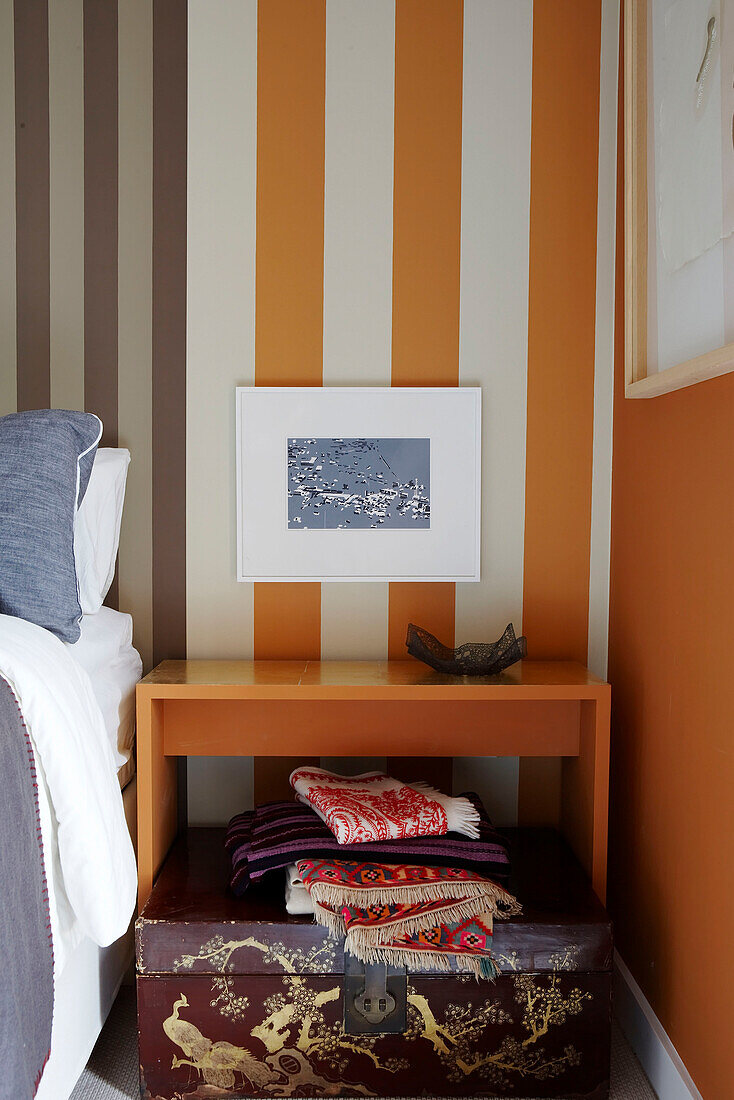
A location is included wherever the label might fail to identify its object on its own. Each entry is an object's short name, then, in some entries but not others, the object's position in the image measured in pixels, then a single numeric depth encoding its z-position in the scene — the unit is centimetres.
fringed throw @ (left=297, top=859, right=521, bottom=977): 152
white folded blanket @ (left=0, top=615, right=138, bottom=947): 126
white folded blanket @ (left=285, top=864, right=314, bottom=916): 158
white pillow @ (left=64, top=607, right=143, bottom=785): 169
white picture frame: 202
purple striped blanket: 163
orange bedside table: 182
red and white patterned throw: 162
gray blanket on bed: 103
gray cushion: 148
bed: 115
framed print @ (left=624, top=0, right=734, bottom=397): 129
